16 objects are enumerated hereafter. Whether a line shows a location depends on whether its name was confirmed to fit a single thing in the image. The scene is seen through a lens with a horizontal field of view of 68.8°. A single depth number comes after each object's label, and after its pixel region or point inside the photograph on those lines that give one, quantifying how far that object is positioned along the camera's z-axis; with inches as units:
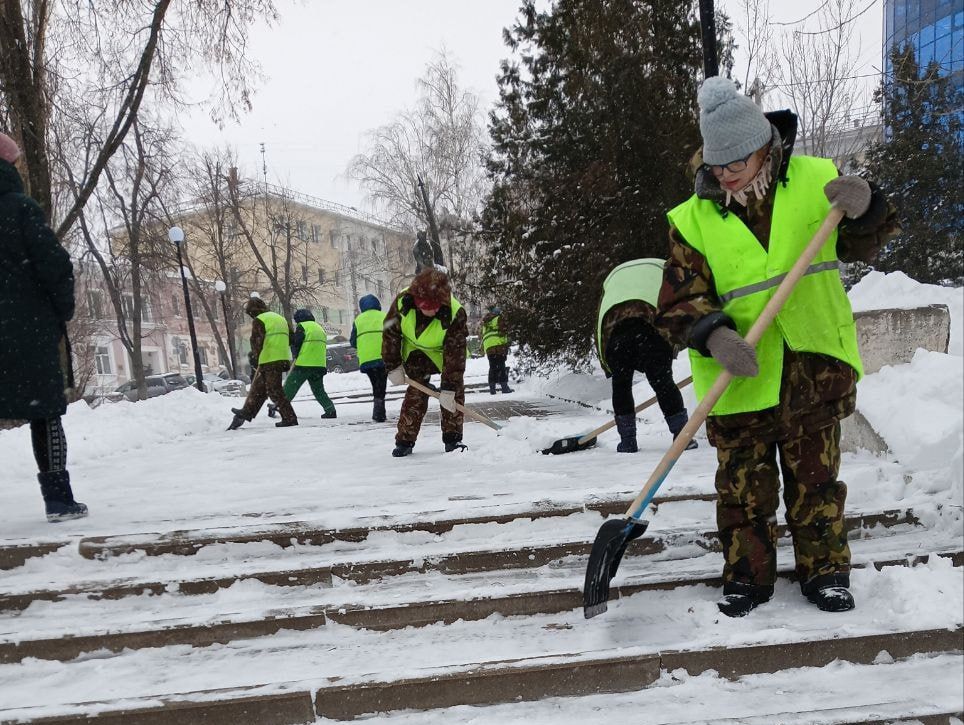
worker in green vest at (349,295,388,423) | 355.3
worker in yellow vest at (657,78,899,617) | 98.3
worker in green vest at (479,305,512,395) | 465.8
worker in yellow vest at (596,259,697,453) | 184.0
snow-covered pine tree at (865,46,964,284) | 548.4
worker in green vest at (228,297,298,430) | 353.4
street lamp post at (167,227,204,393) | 673.6
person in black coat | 143.2
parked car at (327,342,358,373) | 1291.8
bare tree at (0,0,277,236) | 324.2
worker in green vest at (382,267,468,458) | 214.4
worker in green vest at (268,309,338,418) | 379.9
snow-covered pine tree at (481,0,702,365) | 333.7
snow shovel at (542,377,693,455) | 204.5
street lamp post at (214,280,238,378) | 946.3
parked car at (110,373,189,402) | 1115.9
